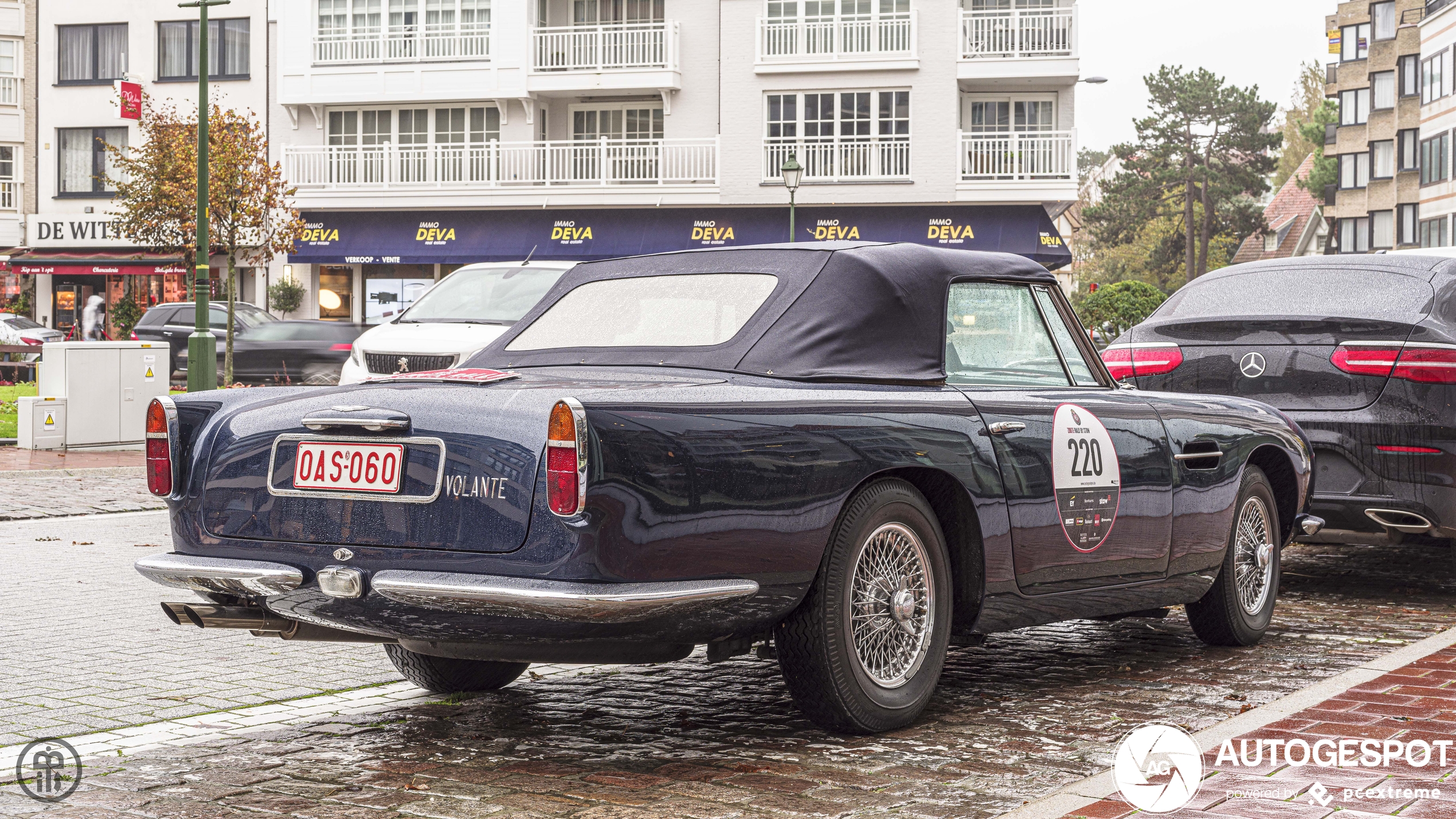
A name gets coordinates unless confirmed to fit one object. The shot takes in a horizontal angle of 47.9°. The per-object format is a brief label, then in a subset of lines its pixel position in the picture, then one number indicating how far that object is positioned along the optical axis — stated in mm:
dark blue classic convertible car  4234
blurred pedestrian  42594
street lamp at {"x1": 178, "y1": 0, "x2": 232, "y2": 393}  20469
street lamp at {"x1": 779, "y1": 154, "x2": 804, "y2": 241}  33688
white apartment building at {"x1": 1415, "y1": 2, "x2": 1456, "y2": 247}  58531
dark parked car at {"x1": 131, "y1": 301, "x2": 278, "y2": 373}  31766
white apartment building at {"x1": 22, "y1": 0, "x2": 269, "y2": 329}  44812
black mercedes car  7770
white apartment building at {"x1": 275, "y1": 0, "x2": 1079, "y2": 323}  39719
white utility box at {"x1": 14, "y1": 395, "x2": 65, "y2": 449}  18250
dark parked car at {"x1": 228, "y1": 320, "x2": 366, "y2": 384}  28109
